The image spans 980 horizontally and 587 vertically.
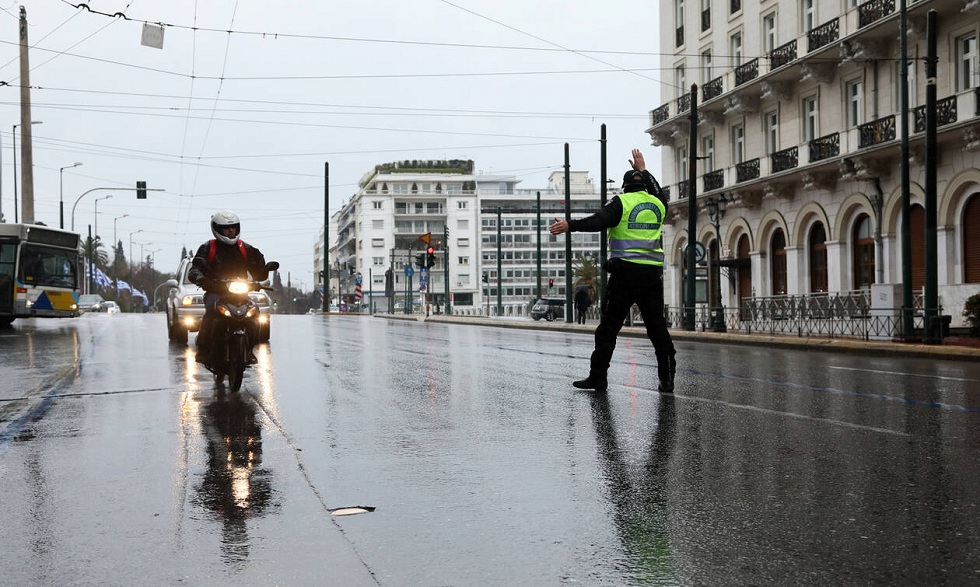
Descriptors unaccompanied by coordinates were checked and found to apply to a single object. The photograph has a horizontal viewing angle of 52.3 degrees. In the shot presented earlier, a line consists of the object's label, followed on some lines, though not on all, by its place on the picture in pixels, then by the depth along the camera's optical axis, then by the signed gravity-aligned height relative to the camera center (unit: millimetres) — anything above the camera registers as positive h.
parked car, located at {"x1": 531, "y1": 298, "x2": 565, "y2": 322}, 63000 -206
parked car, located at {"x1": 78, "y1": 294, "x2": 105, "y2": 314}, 61281 +639
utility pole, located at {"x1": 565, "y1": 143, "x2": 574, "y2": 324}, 40697 +1434
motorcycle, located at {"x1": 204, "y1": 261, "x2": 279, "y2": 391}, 9758 -218
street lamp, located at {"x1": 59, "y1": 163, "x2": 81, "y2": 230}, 60250 +7528
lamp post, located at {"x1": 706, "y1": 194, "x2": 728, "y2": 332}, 28031 +2765
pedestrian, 46000 +147
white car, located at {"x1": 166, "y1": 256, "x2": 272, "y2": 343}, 18297 +33
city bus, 27250 +1200
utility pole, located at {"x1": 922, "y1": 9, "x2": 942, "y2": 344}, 19203 +1790
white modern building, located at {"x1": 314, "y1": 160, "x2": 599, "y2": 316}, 133500 +10462
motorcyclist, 10109 +488
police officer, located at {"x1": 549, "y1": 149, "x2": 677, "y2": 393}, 9188 +290
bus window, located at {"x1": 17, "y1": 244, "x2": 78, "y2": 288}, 27797 +1344
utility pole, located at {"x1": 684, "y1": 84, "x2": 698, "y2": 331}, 28891 +2495
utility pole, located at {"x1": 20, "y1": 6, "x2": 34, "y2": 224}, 32219 +5513
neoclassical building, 26859 +5142
